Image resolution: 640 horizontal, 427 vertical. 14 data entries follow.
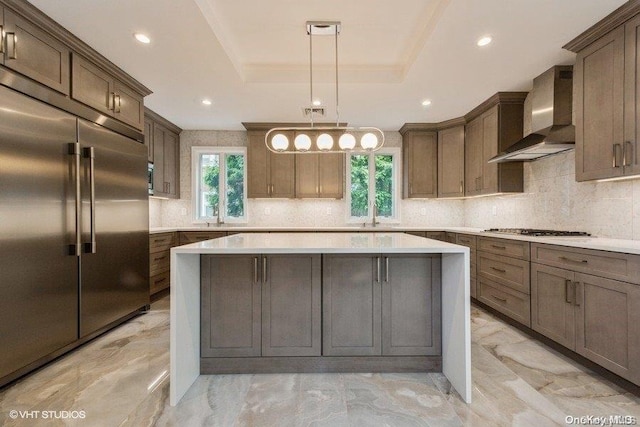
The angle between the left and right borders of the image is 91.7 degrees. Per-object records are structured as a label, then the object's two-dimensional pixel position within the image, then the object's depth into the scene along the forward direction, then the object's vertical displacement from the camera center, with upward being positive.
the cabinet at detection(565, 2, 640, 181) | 2.13 +0.86
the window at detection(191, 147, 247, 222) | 5.11 +0.48
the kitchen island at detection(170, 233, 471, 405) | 1.90 -0.51
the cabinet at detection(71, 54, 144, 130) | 2.53 +1.11
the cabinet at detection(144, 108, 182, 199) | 4.20 +0.89
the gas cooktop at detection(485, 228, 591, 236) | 2.79 -0.21
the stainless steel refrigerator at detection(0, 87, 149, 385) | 1.94 -0.13
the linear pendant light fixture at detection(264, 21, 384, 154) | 2.59 +0.61
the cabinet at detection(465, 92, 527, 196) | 3.67 +0.90
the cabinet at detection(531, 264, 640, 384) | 1.86 -0.73
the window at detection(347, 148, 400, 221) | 5.20 +0.47
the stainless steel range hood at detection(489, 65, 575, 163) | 2.78 +0.92
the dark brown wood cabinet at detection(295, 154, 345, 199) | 4.80 +0.51
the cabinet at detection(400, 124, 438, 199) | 4.82 +0.79
